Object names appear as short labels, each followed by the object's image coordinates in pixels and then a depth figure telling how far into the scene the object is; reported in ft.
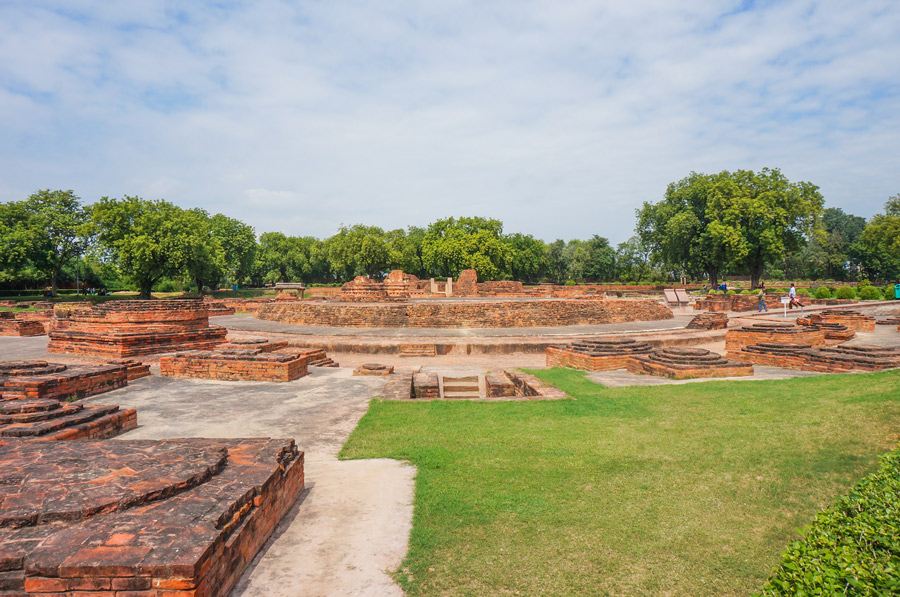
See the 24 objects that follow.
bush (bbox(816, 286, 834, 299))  94.58
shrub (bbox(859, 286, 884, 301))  88.94
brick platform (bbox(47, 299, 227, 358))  33.22
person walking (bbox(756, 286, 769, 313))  76.99
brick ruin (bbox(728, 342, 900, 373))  28.81
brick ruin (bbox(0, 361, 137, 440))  14.26
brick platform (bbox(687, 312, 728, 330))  55.01
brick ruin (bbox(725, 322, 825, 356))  38.70
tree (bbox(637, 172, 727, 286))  128.88
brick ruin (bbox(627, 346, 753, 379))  27.78
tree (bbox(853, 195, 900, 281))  116.47
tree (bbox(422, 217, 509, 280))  162.71
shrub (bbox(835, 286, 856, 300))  91.25
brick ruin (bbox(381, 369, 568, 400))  23.62
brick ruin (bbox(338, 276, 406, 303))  76.94
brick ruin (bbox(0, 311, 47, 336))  54.19
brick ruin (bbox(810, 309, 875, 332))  51.84
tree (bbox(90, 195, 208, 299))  107.55
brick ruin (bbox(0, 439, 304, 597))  7.07
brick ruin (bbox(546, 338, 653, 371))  32.48
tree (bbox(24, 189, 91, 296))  111.24
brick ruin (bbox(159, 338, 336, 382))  26.81
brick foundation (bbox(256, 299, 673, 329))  60.64
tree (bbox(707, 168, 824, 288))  116.98
